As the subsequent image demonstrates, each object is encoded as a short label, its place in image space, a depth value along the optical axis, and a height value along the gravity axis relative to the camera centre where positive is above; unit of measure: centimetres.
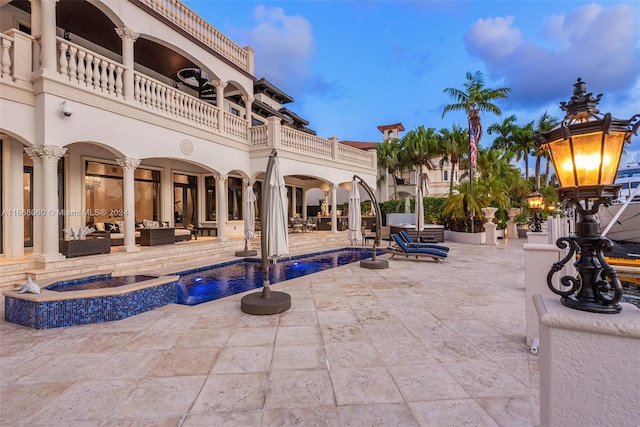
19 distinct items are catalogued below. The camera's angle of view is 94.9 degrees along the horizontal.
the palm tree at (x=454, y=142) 2551 +623
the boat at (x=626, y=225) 972 -51
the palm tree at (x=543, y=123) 2892 +874
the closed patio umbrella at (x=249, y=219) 1073 -16
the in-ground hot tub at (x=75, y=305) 432 -136
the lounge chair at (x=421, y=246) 1004 -116
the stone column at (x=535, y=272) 343 -73
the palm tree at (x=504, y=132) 3034 +848
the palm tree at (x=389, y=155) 2942 +589
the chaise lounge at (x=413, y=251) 924 -125
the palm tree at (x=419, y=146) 2733 +632
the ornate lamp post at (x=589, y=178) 163 +19
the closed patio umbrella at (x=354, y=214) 950 -2
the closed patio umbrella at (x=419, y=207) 1196 +23
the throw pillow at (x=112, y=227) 1070 -39
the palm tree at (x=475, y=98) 1795 +708
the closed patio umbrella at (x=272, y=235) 478 -39
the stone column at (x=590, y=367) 143 -78
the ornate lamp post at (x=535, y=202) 1041 +33
